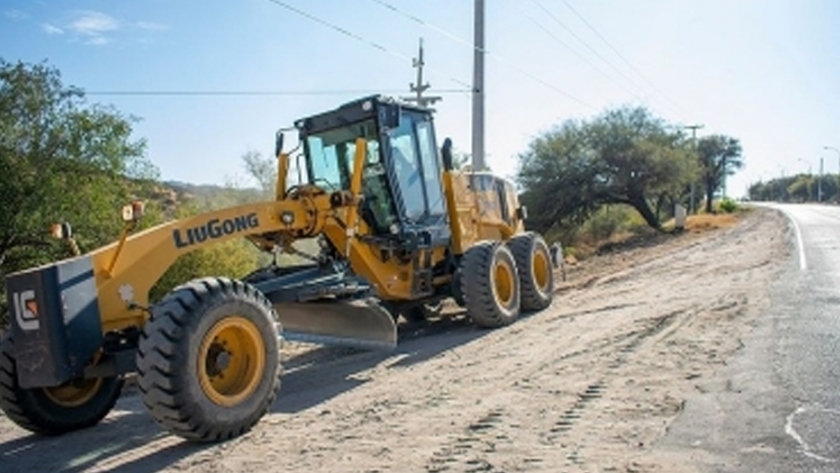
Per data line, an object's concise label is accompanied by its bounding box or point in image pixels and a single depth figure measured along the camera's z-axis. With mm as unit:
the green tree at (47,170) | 14586
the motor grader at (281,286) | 4922
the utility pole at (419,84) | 31562
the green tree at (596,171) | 37000
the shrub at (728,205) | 58650
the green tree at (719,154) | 74500
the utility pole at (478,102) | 20656
